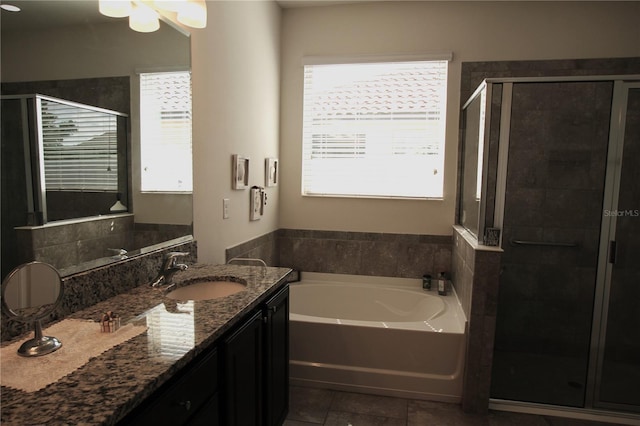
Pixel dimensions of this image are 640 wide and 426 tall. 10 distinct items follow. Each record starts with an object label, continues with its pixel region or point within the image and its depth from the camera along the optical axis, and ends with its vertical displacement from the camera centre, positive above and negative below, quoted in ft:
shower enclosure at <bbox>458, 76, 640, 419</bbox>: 7.59 -1.06
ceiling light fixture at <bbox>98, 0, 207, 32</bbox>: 4.99 +2.28
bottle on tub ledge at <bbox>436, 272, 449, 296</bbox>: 10.14 -2.86
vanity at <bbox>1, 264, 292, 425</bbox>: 2.61 -1.62
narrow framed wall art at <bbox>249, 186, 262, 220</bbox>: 9.03 -0.72
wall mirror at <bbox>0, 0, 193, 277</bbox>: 3.62 +0.87
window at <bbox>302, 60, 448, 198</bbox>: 10.51 +1.30
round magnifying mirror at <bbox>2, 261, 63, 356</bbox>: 3.11 -1.10
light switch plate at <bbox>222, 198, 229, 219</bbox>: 7.69 -0.73
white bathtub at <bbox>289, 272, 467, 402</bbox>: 7.95 -3.84
